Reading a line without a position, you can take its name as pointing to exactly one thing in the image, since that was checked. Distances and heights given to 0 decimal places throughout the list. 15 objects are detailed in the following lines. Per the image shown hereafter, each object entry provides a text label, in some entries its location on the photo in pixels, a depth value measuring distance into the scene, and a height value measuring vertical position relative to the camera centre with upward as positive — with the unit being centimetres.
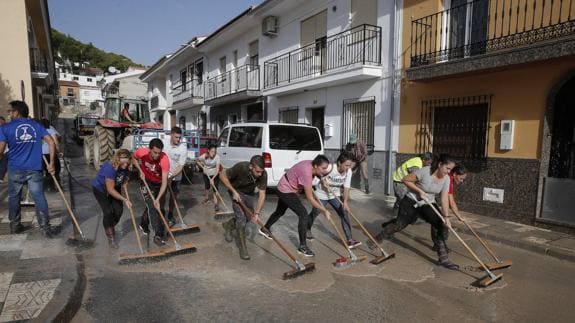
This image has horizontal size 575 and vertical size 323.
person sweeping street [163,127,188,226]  607 -48
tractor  1228 +5
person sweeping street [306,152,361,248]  517 -88
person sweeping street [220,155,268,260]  477 -78
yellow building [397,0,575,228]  630 +65
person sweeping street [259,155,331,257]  468 -76
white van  852 -37
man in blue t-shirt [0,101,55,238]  509 -48
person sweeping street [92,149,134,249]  467 -77
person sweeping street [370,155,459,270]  455 -83
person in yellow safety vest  599 -62
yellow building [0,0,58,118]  1262 +250
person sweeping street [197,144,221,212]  789 -72
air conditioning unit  1408 +394
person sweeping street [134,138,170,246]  491 -68
